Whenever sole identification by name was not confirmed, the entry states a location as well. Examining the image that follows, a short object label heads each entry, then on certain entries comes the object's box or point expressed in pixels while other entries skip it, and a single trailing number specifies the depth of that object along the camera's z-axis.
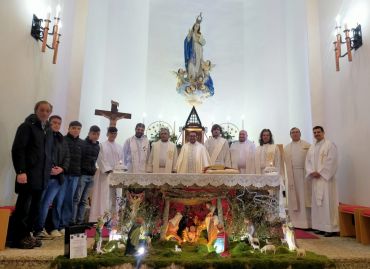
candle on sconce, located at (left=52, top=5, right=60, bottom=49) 5.51
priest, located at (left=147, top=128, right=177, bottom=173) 6.18
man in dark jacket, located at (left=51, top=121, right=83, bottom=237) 5.06
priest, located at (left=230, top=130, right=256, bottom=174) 6.74
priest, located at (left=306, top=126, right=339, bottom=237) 5.49
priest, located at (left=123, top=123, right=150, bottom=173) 6.38
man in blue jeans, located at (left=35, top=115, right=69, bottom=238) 4.52
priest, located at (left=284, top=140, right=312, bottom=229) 6.12
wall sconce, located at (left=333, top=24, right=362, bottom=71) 5.68
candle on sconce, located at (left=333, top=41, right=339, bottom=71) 5.91
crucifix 7.20
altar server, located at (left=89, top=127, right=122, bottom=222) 6.01
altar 4.09
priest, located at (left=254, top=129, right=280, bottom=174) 6.09
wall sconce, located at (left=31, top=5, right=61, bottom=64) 5.27
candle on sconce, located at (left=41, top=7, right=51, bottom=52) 5.20
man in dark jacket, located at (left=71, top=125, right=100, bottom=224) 5.37
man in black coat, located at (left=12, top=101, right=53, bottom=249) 3.83
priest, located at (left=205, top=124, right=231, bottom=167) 6.67
